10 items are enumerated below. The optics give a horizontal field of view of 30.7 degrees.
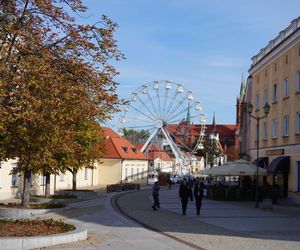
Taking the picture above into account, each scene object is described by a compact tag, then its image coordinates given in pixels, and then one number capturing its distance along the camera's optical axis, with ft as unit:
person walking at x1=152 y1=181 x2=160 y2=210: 94.77
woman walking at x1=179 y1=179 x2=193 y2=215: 86.58
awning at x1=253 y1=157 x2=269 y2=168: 146.61
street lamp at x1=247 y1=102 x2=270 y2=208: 107.18
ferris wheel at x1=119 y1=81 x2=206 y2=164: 237.25
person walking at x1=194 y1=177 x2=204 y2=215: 86.69
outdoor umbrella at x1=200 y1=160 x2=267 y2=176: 124.06
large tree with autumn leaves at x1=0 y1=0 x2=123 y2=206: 44.34
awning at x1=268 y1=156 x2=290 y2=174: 125.59
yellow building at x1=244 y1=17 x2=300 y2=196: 122.93
